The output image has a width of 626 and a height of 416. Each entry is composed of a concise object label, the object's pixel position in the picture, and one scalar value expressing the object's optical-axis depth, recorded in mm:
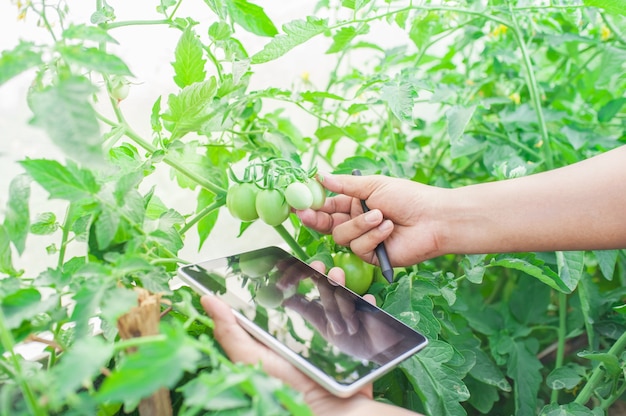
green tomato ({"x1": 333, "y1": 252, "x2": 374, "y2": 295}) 692
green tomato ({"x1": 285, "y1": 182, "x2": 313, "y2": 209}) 608
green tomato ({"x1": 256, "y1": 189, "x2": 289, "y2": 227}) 623
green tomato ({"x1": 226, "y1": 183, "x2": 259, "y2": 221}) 637
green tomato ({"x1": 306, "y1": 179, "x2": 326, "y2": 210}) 649
